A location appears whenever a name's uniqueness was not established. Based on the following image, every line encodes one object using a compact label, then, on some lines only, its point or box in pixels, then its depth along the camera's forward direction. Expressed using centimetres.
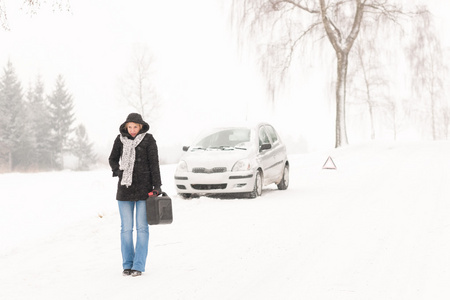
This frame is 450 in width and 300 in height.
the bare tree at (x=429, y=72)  2709
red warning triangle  1866
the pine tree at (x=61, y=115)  6625
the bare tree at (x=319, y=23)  2466
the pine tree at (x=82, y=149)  6844
